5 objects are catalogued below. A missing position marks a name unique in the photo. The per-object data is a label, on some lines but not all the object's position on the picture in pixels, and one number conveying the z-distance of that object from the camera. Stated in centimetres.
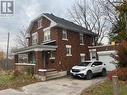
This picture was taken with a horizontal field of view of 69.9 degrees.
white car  1013
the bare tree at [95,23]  1959
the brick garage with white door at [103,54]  1280
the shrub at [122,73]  781
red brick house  1154
